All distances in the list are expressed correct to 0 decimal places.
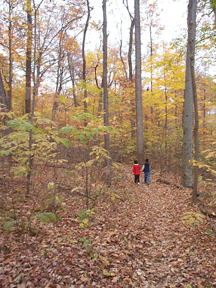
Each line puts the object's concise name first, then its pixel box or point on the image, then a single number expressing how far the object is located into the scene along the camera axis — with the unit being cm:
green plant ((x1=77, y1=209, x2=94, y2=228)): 441
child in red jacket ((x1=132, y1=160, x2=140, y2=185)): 877
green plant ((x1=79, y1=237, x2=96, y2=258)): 355
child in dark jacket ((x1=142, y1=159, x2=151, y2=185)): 912
